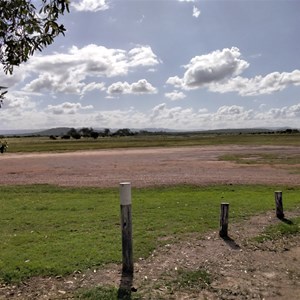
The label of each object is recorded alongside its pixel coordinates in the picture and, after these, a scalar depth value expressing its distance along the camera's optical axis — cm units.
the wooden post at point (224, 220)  739
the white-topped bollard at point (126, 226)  542
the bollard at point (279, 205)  896
